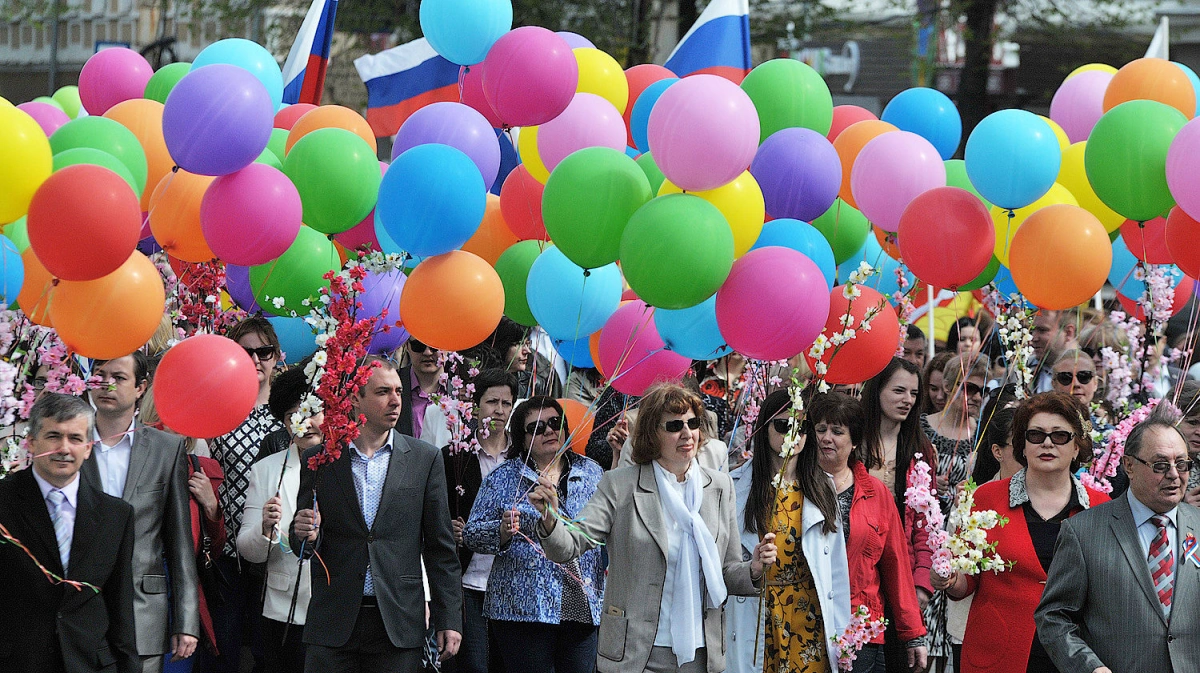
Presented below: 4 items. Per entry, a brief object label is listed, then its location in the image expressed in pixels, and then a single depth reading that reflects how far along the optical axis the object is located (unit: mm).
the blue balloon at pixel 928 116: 16859
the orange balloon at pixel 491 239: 15359
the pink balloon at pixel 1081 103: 16266
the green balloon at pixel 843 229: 15422
